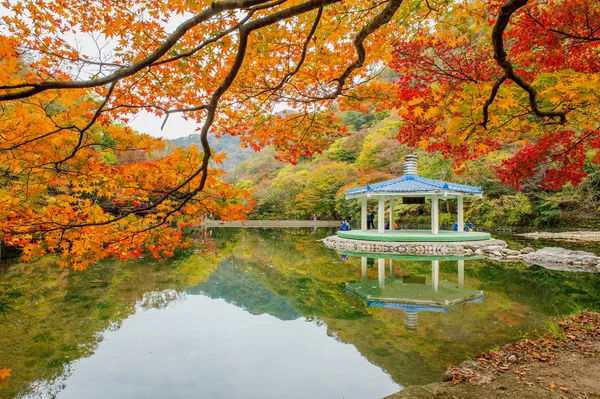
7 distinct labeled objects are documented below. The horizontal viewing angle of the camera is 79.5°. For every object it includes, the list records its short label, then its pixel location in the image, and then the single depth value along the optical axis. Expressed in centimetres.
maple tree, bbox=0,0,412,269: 303
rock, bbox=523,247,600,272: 973
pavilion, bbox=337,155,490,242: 1347
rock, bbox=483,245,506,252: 1224
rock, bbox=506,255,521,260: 1144
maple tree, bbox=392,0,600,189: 293
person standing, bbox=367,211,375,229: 2074
